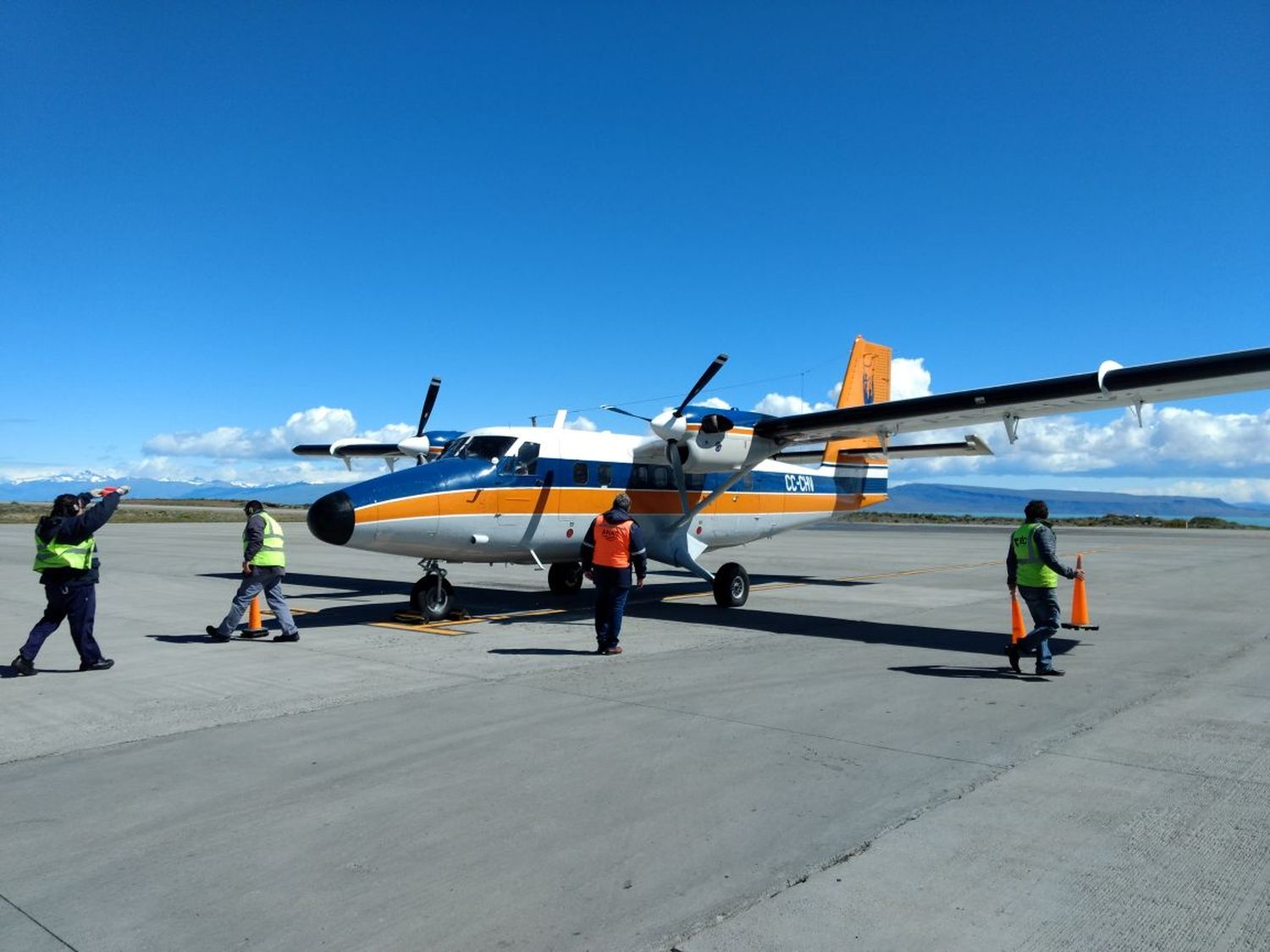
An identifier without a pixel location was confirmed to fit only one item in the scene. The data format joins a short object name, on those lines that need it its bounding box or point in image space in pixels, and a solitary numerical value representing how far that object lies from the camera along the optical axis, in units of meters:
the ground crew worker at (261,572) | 10.55
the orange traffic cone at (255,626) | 10.91
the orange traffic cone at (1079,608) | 11.18
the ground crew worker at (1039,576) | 8.54
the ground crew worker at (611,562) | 10.01
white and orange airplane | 11.23
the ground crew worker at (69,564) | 8.30
